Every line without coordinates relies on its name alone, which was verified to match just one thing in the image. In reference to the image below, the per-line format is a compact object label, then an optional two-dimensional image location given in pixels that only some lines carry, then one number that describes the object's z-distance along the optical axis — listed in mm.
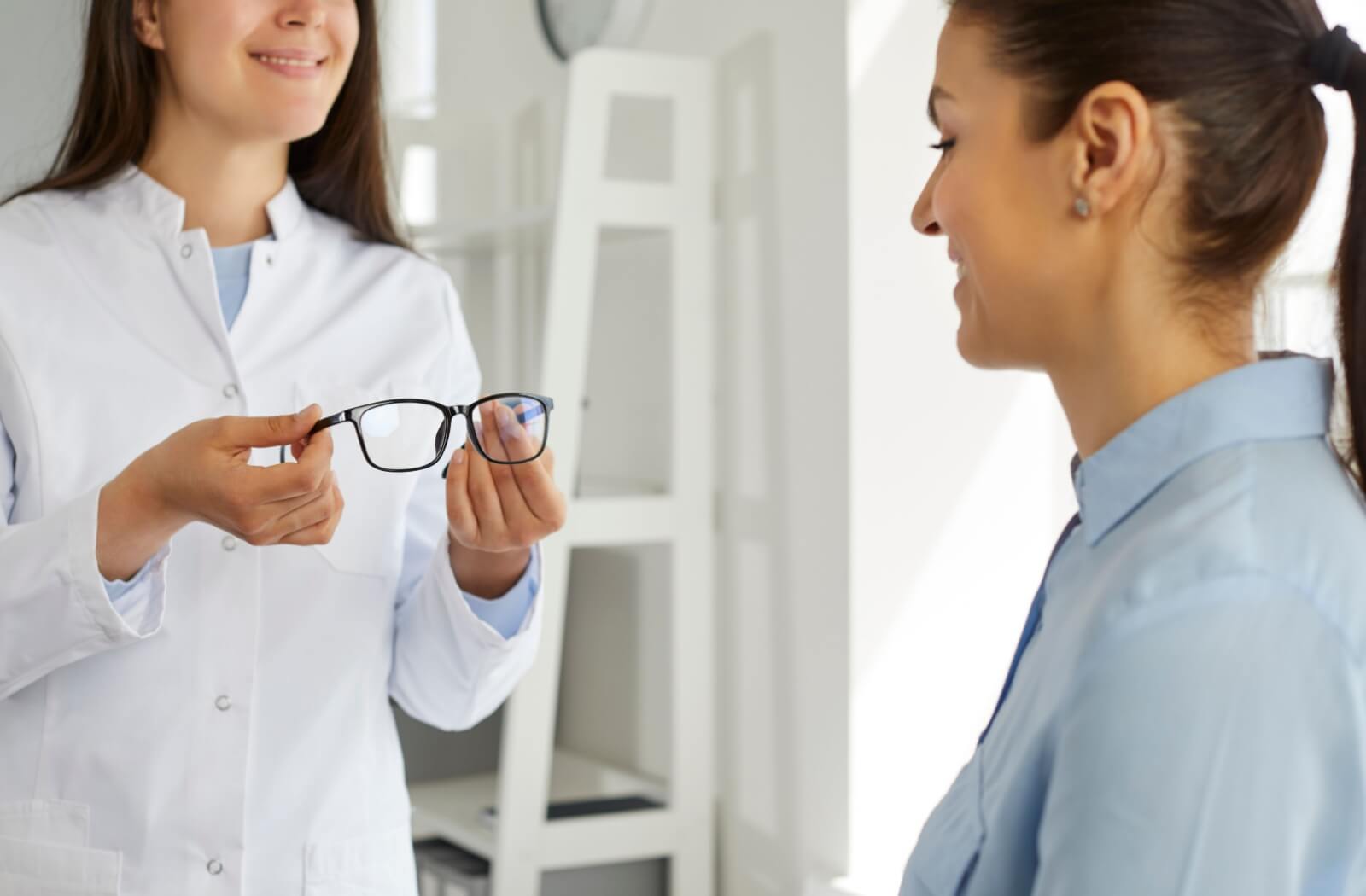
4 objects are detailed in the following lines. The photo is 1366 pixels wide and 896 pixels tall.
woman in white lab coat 1081
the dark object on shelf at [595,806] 2338
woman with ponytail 629
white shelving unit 2219
